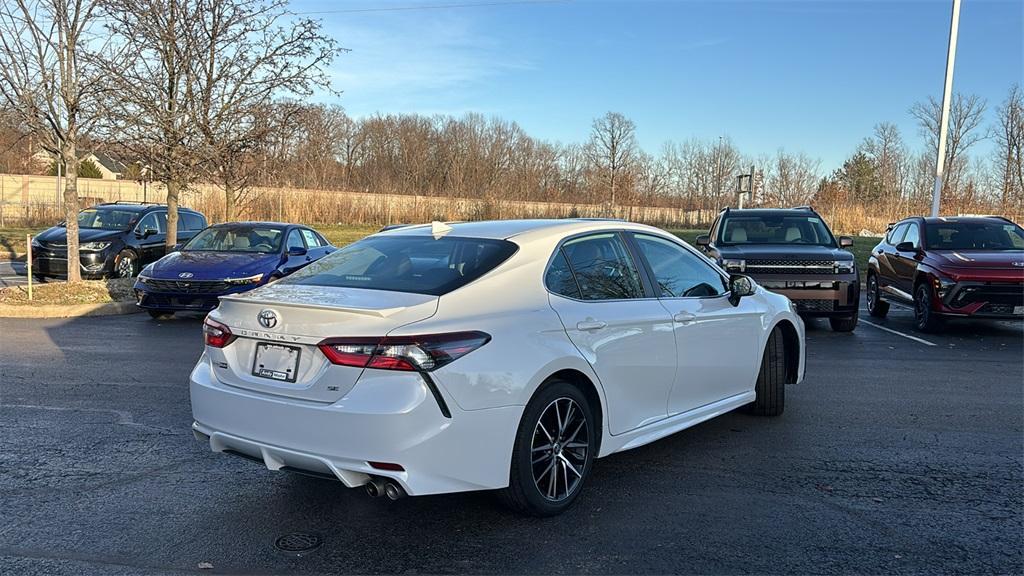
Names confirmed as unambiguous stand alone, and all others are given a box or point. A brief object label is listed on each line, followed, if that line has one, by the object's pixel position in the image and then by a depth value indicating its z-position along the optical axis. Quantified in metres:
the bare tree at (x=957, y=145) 56.75
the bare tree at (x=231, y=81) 15.12
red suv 10.53
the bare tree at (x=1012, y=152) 52.06
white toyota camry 3.57
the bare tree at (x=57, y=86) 12.41
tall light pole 19.03
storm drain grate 3.72
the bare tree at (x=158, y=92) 13.53
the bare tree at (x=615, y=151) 74.69
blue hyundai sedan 11.37
